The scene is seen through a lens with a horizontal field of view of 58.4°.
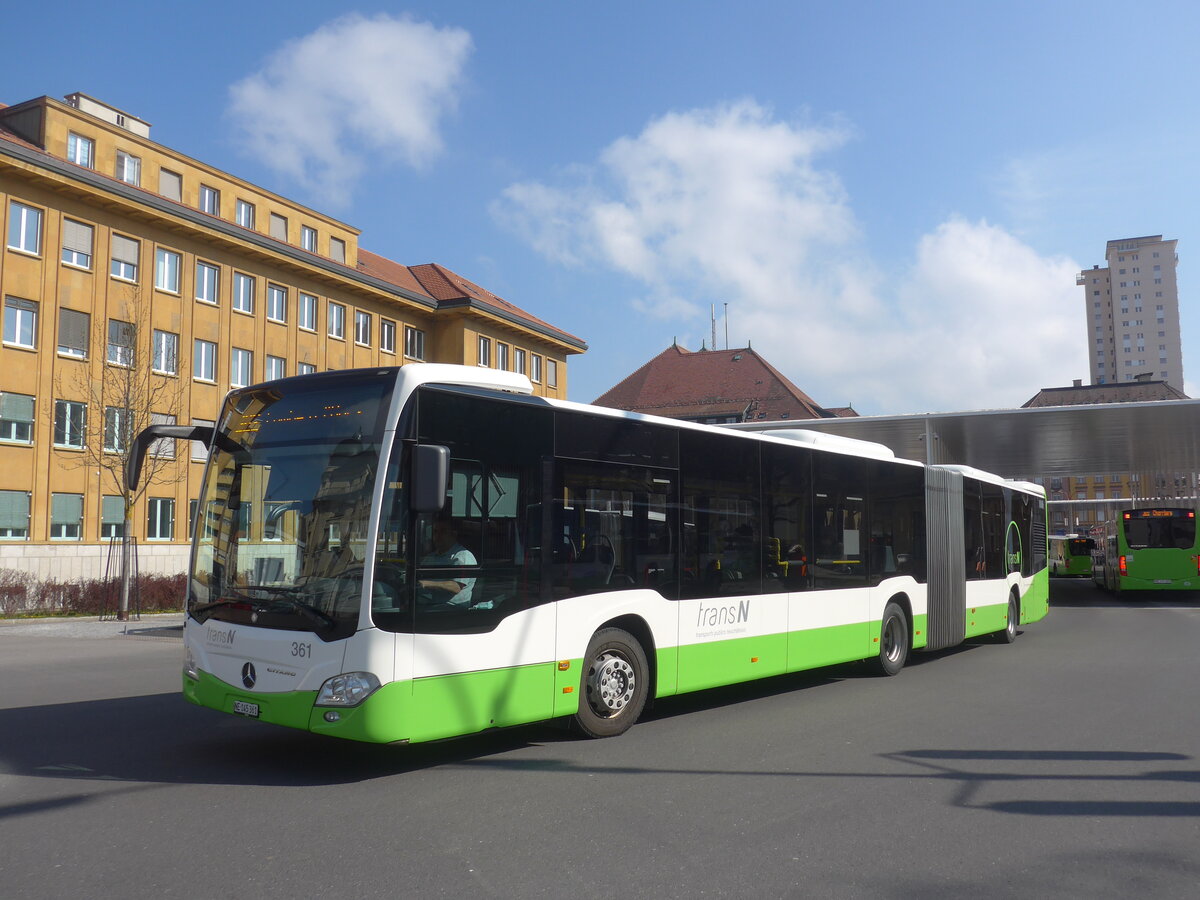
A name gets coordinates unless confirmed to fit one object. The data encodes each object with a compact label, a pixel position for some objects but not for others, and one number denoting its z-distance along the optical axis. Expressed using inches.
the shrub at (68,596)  1022.4
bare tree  1051.9
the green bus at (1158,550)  1294.3
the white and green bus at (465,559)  273.4
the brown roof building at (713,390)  3002.0
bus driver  281.6
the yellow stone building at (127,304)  1224.8
